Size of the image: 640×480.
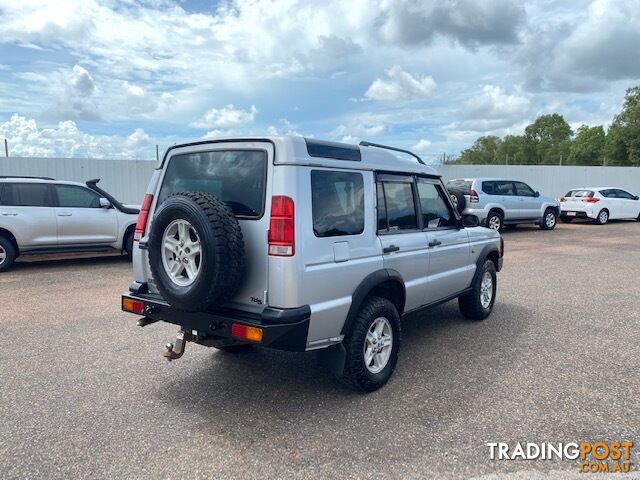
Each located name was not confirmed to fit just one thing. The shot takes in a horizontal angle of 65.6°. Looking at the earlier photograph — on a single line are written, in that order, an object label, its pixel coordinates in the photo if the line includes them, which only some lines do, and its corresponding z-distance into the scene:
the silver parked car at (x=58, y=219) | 9.04
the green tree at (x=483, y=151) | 96.49
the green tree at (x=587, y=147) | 65.06
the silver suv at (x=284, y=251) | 3.26
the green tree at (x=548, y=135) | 82.38
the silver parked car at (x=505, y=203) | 15.12
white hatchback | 19.30
